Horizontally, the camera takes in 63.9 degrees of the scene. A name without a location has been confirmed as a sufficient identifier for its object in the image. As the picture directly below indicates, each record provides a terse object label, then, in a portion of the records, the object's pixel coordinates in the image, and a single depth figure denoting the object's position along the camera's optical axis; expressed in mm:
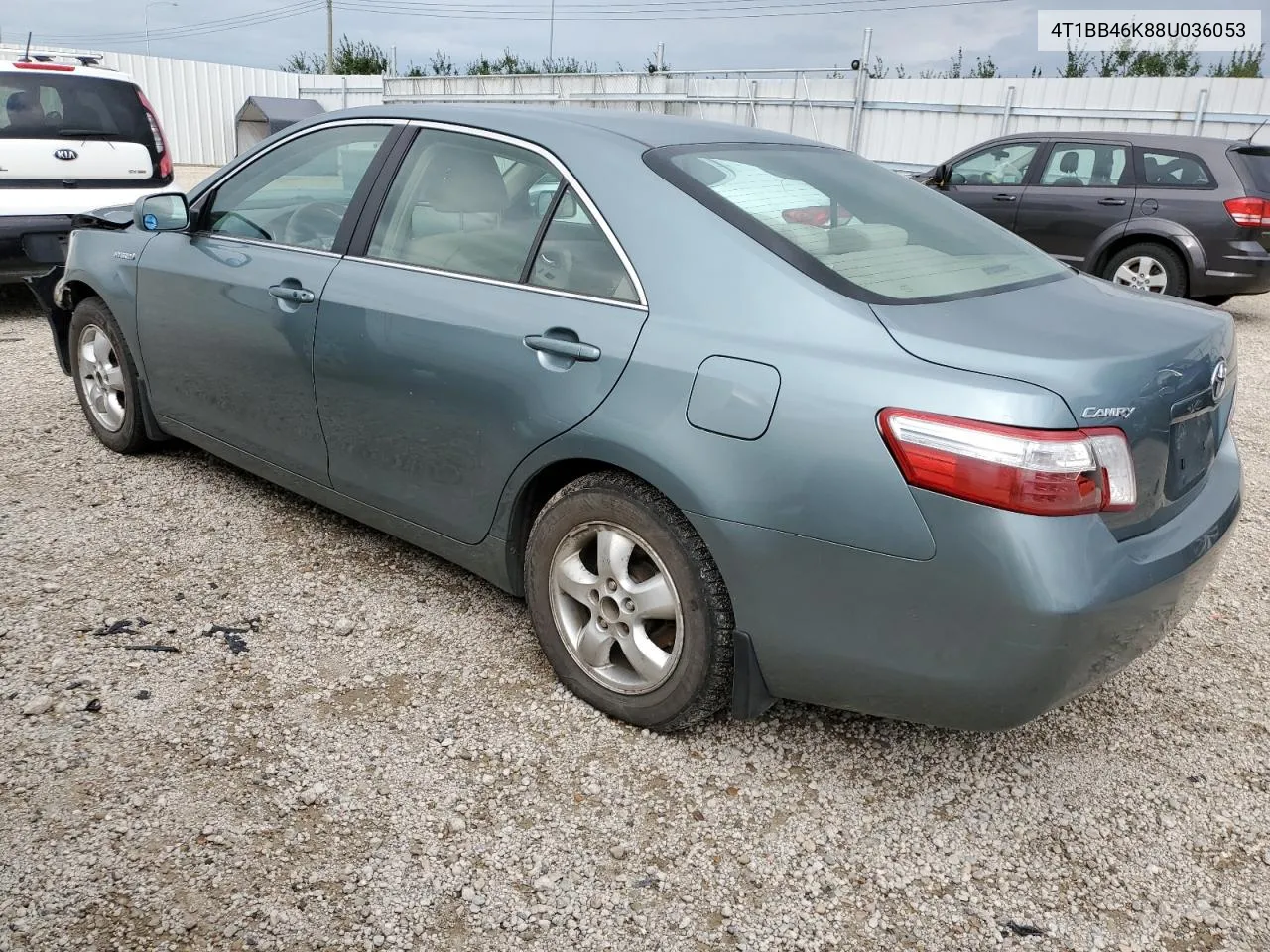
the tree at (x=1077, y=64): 28125
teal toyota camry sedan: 2057
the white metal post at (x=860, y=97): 17475
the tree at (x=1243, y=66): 26031
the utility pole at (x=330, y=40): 43362
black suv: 8414
